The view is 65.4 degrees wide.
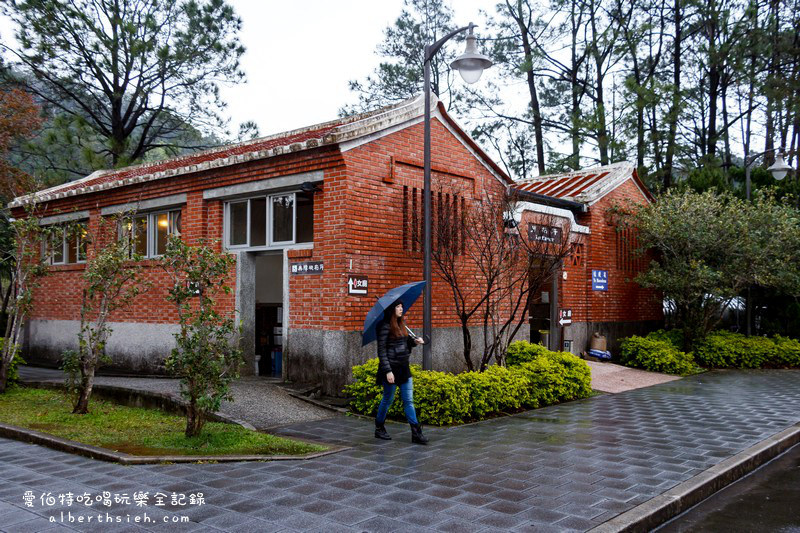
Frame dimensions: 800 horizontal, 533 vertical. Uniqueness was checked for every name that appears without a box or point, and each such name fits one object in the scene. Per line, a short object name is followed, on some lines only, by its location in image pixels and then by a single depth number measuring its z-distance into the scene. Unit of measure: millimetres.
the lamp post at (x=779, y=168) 17312
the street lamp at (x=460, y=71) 9430
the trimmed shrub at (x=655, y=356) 15594
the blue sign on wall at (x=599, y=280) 17031
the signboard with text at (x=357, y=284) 10344
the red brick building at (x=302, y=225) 10461
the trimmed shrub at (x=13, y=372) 11172
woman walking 7754
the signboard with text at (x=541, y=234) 11289
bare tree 10875
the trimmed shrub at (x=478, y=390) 8867
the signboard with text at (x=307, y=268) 10703
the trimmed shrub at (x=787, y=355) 17344
